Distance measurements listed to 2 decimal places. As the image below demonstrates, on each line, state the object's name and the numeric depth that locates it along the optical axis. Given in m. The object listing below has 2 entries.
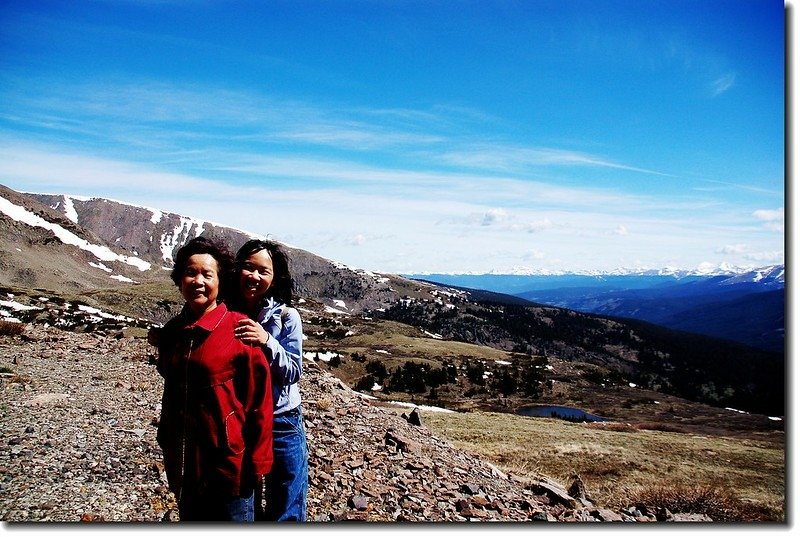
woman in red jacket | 3.60
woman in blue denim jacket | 4.16
